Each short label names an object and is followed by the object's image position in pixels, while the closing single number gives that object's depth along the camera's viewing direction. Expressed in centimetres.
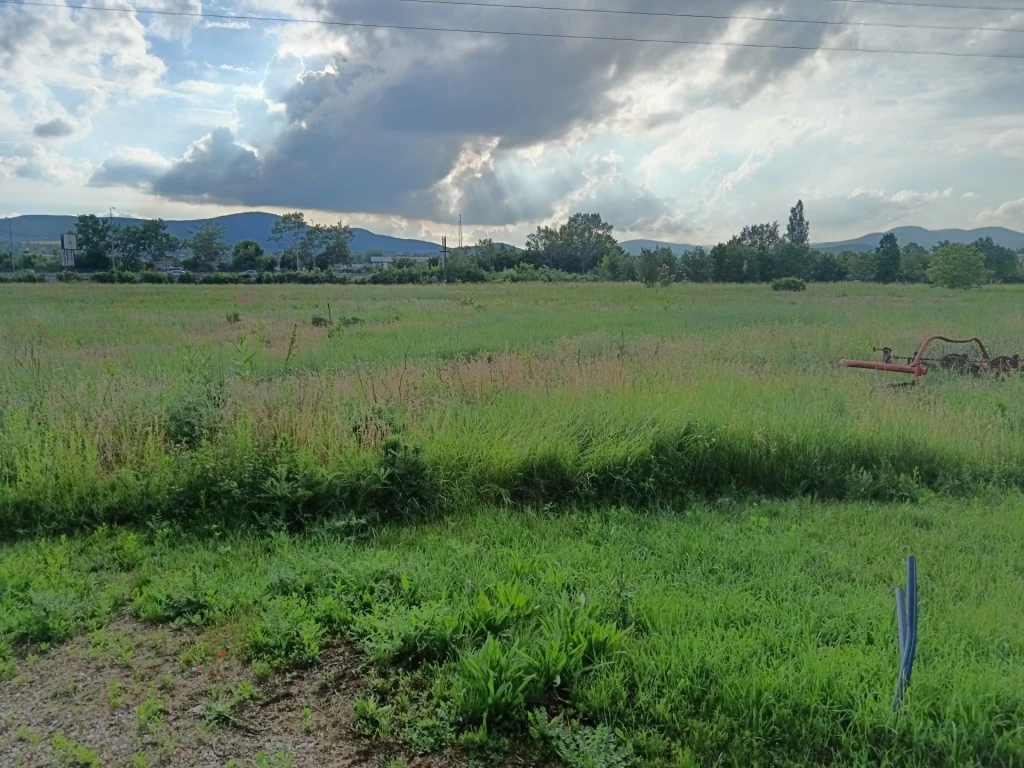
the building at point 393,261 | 9038
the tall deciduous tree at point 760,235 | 14025
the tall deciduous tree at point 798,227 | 14150
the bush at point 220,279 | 6505
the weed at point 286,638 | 342
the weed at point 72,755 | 271
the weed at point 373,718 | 290
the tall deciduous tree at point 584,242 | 12494
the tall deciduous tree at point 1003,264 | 7731
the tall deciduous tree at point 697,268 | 9012
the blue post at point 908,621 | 259
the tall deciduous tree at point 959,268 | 5481
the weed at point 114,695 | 308
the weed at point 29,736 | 284
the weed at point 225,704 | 297
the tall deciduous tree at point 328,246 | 10544
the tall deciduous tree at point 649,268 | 6628
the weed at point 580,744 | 268
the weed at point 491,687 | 293
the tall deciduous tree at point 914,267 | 8494
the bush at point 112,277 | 5878
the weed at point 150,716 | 293
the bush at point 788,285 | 5655
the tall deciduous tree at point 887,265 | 8812
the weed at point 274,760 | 269
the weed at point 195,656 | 342
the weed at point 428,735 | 280
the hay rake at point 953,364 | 1119
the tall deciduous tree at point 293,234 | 10384
